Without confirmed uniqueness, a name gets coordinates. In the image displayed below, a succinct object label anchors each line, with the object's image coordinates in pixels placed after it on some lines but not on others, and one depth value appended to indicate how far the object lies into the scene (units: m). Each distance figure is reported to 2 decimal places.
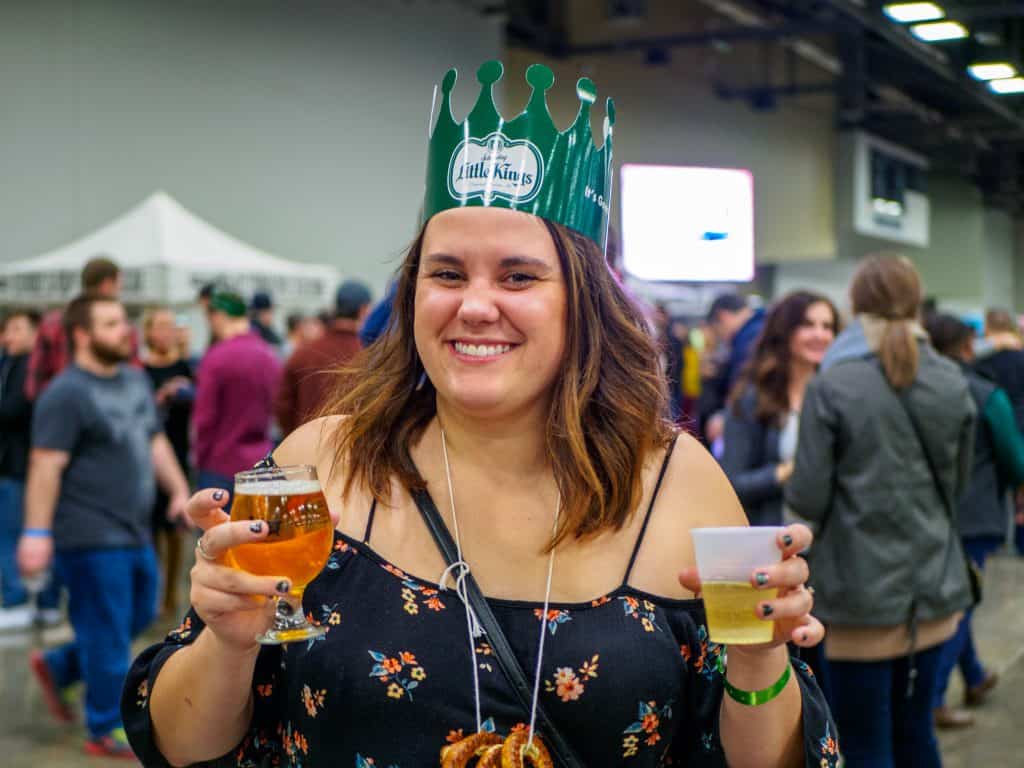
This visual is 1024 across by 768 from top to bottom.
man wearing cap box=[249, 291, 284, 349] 7.86
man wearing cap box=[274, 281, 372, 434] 4.97
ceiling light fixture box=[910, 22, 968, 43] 11.27
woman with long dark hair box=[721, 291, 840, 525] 3.96
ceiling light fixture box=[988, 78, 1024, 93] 13.88
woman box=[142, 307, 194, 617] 6.82
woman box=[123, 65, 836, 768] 1.61
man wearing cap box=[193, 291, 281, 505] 5.69
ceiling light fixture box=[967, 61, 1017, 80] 12.92
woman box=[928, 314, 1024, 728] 4.65
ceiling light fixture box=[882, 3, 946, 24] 10.77
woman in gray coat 3.35
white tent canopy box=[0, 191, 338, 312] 7.95
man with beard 4.44
